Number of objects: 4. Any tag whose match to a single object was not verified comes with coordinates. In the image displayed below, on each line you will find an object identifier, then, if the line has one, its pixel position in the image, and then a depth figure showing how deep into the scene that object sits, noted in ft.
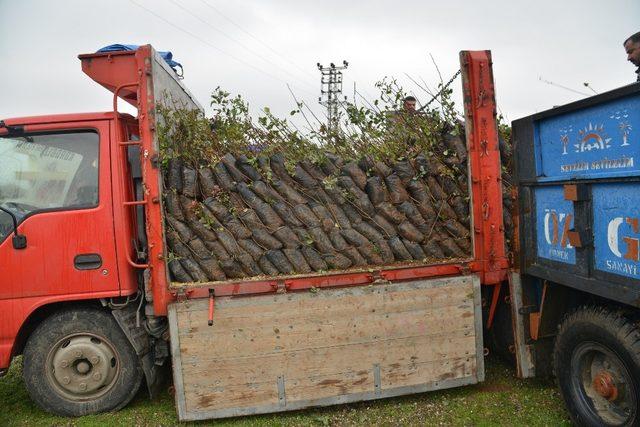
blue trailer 8.57
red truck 11.47
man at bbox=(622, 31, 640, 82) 12.68
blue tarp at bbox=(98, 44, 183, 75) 11.83
